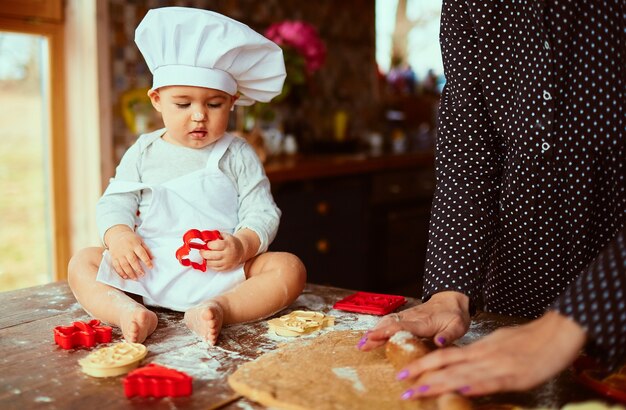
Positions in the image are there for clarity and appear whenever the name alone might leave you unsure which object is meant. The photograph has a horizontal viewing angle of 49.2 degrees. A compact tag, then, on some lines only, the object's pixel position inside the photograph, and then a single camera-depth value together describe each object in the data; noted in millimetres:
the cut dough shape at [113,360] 913
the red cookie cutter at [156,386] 849
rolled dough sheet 814
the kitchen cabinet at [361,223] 2969
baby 1221
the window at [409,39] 4602
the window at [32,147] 2432
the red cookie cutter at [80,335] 1033
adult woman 1074
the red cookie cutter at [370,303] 1243
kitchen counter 2812
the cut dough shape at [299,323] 1098
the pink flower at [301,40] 3064
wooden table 843
